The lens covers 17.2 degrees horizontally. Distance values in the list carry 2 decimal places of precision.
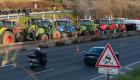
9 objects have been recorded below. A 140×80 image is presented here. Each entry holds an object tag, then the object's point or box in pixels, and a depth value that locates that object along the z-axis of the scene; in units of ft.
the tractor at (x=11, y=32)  118.52
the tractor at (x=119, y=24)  209.40
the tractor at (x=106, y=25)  194.90
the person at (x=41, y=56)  83.10
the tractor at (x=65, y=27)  156.04
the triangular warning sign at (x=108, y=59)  44.75
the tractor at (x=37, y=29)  135.95
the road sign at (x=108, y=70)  44.32
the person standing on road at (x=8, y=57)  89.38
